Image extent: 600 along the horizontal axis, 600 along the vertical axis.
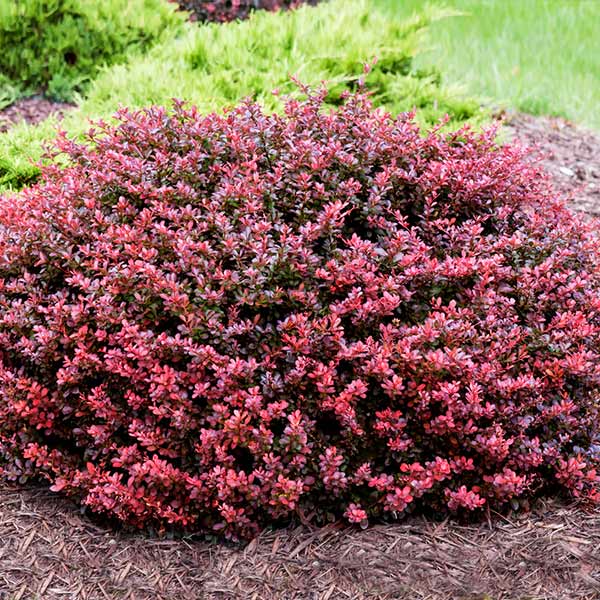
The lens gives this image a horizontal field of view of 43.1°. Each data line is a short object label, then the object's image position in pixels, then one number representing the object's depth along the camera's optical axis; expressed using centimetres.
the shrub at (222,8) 795
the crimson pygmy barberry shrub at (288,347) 246
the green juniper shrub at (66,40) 669
